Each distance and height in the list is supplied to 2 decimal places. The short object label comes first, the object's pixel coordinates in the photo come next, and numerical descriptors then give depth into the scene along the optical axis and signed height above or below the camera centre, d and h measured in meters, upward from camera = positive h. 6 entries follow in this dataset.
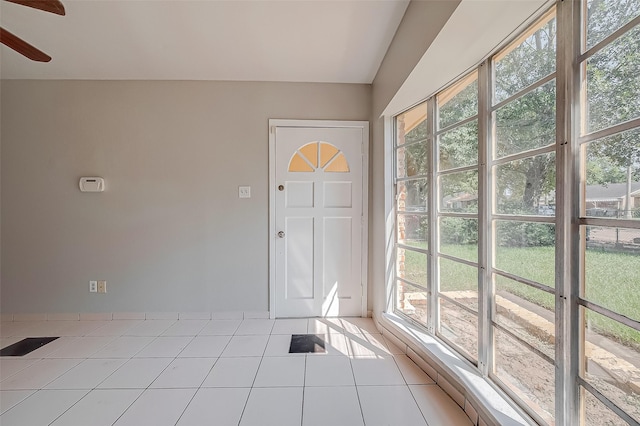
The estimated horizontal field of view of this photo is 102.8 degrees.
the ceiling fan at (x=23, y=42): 1.25 +0.95
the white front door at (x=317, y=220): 2.71 -0.09
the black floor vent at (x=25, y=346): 2.09 -1.15
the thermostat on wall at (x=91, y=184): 2.61 +0.29
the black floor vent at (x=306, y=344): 2.09 -1.14
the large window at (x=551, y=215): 0.89 -0.02
